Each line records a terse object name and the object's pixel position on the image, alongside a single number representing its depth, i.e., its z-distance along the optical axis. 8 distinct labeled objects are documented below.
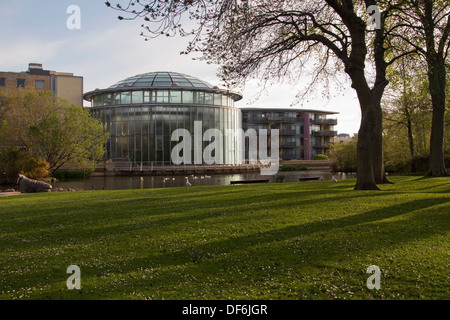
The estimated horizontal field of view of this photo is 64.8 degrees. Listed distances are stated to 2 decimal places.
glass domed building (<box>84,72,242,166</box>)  64.31
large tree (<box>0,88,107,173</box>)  37.50
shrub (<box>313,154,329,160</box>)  82.06
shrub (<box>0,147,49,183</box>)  35.41
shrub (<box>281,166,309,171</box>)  65.12
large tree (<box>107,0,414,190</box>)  14.50
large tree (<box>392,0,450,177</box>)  18.95
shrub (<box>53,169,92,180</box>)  46.06
